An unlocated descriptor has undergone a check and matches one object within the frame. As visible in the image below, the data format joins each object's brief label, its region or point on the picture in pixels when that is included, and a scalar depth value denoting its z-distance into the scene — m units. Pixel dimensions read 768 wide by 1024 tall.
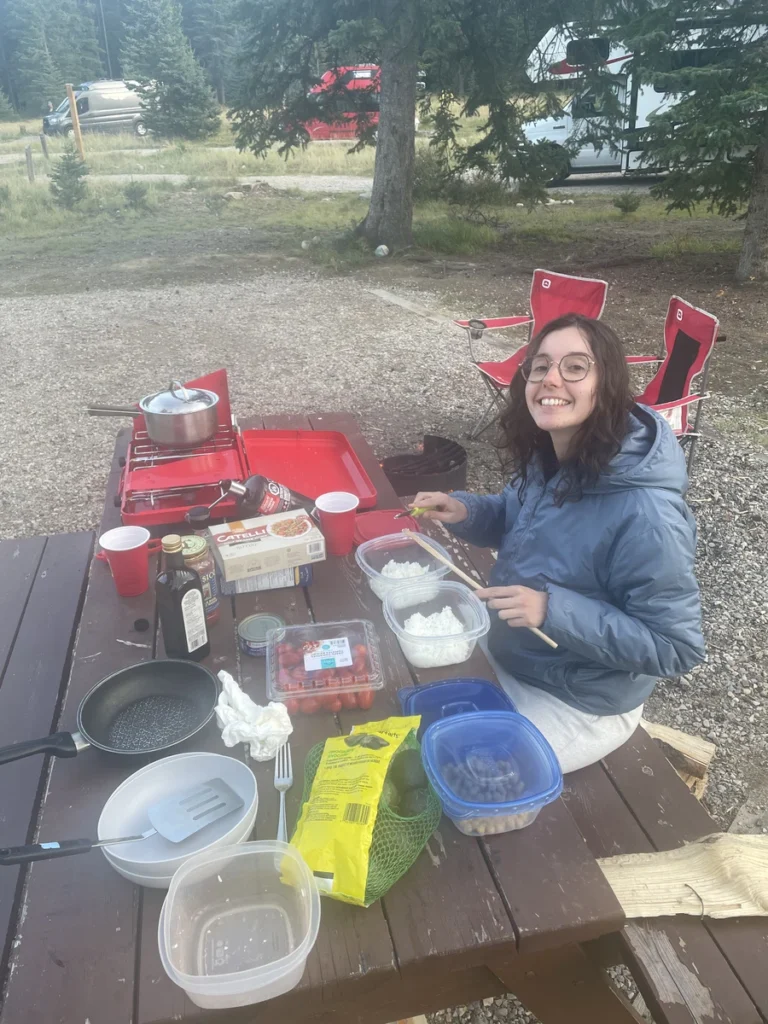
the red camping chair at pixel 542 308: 4.72
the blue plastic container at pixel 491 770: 1.34
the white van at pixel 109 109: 23.48
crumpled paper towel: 1.48
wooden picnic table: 1.15
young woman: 1.66
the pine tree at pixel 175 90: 21.45
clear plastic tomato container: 1.64
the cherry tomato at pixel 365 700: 1.65
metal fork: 1.42
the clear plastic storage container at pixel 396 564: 1.99
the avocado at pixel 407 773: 1.38
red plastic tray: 2.71
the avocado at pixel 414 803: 1.35
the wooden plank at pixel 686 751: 2.32
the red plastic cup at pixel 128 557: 2.00
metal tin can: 1.80
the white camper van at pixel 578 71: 8.20
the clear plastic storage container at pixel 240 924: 1.07
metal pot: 2.35
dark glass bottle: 1.66
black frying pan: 1.50
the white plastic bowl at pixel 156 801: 1.24
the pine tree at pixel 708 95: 6.62
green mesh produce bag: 1.24
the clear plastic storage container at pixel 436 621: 1.76
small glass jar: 1.82
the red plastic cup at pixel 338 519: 2.19
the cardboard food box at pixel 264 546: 2.00
